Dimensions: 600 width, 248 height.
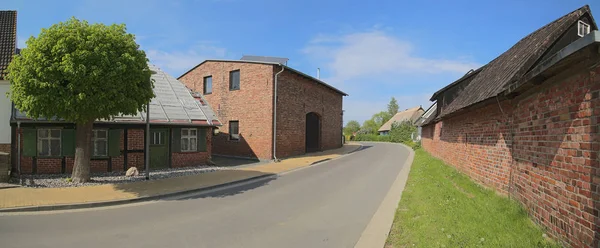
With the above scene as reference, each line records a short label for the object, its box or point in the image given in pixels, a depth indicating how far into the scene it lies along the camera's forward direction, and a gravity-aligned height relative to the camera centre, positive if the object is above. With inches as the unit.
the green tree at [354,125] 3754.4 +75.5
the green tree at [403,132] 1969.7 -4.7
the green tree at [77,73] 330.0 +62.2
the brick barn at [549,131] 126.9 +0.6
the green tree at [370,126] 3424.7 +62.1
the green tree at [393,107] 4045.5 +320.6
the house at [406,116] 2436.9 +129.2
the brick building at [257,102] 754.8 +76.1
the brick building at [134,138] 447.2 -12.8
